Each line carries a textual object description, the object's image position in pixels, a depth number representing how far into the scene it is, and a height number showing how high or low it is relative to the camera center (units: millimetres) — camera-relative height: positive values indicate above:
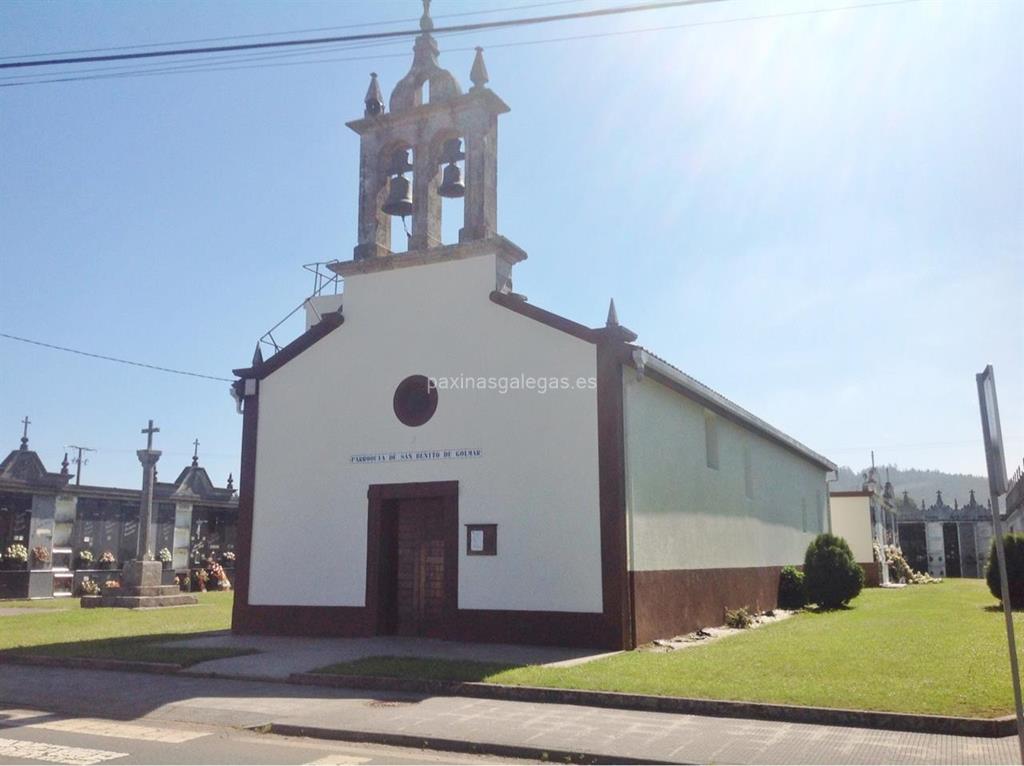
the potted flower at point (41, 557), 28172 +81
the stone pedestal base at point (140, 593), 24844 -933
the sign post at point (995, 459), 6297 +666
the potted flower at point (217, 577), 33281 -671
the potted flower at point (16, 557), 27656 +84
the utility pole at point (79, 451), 56434 +6860
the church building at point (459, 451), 14719 +1858
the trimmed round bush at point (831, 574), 23094 -495
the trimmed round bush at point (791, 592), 23750 -966
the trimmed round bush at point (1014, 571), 21719 -424
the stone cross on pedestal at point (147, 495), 26156 +1854
